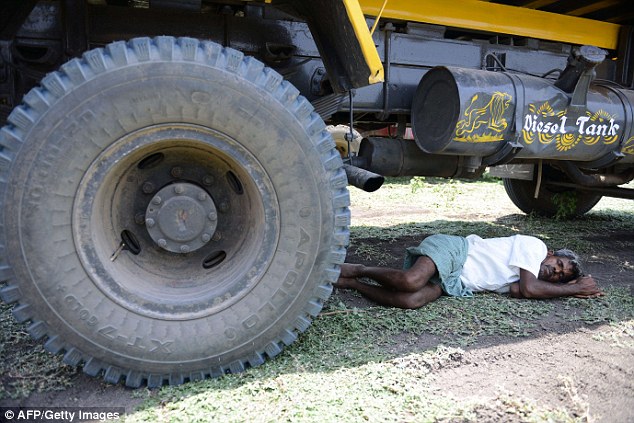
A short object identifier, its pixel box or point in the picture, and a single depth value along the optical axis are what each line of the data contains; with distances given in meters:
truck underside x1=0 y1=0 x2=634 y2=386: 1.89
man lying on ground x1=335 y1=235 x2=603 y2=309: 3.19
